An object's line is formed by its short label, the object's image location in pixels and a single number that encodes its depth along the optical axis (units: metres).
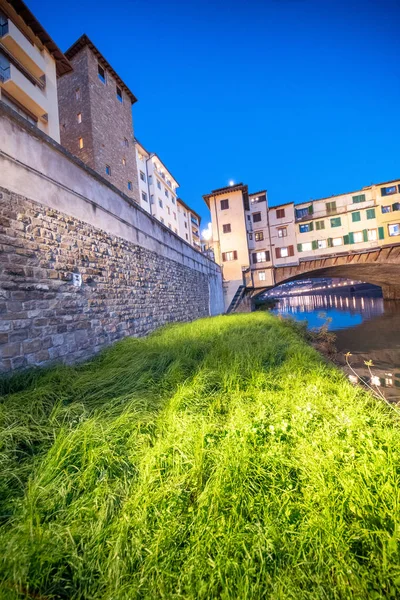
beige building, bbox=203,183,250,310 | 23.72
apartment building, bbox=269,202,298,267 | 24.77
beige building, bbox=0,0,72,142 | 10.79
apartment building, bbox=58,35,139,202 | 15.12
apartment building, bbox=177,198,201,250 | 33.72
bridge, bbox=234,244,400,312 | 21.42
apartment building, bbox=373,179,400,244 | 21.81
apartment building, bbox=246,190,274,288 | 24.66
